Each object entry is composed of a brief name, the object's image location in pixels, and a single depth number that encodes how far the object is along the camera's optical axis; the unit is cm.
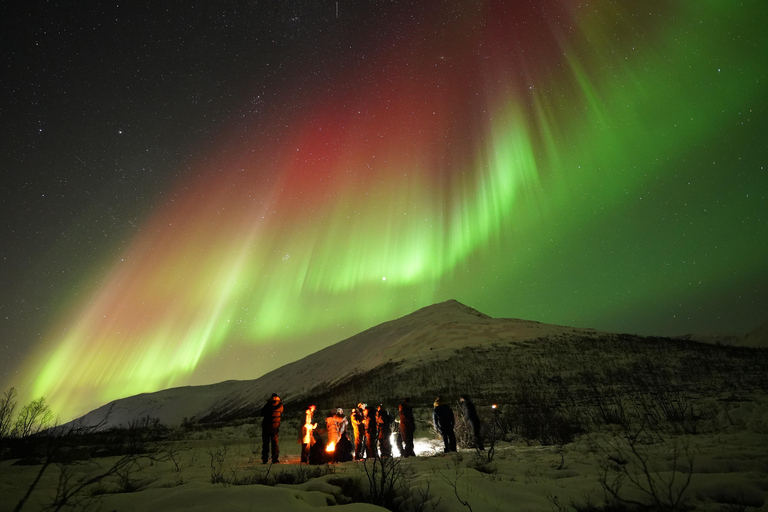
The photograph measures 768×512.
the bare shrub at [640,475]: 422
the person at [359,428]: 1084
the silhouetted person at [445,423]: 1055
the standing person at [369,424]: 1129
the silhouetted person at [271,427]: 991
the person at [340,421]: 1054
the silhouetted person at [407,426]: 1098
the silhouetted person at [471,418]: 1044
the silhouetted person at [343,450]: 1015
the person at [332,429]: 1030
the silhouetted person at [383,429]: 1123
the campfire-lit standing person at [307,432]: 983
